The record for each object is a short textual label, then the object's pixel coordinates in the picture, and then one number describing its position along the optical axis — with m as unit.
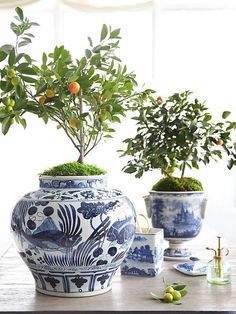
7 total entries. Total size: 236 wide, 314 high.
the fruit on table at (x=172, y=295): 1.13
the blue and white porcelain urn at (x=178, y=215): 1.58
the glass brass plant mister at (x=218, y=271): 1.30
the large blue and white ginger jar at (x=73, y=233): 1.11
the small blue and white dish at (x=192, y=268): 1.38
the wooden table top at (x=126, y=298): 1.08
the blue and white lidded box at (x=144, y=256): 1.36
